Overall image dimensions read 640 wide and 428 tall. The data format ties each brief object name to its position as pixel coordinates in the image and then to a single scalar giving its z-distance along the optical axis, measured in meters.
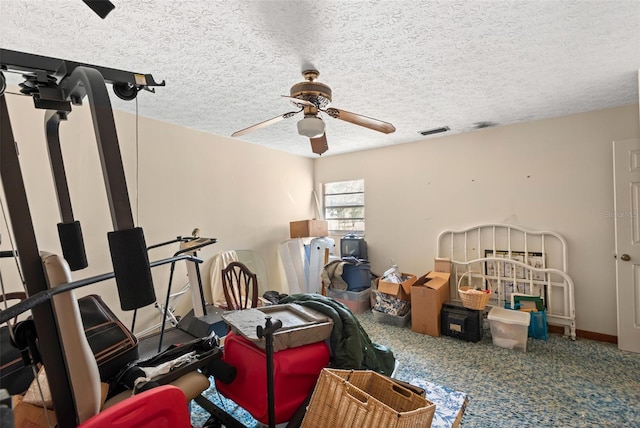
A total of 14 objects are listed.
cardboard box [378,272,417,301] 3.57
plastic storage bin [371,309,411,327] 3.60
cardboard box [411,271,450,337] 3.29
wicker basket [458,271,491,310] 3.08
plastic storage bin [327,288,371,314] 4.10
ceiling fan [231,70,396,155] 1.90
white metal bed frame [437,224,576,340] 3.16
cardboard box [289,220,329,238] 4.34
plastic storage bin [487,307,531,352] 2.88
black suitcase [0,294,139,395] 1.26
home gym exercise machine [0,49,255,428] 0.80
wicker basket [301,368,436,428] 1.33
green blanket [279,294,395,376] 1.73
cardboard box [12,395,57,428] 1.09
